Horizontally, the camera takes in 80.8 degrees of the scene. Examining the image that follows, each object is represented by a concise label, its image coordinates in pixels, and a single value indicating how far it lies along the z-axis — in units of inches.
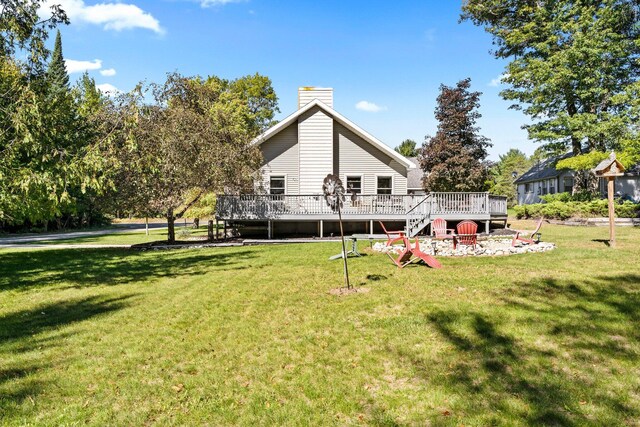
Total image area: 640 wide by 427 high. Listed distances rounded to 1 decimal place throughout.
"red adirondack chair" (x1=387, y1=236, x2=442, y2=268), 405.4
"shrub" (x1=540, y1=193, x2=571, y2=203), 1167.0
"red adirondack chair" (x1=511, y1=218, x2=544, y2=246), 530.3
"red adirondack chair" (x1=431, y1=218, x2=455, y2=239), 579.6
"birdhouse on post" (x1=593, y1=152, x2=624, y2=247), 489.4
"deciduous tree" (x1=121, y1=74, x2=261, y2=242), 655.8
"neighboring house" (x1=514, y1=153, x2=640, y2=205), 1290.6
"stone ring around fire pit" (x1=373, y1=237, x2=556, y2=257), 491.2
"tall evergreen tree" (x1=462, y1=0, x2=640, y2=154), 1019.3
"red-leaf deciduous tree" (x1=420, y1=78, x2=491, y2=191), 1140.5
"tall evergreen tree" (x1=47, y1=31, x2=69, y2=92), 1830.7
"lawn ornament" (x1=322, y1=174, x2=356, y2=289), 323.7
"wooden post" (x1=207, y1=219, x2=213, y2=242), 815.3
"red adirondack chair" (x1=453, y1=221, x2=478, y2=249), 496.4
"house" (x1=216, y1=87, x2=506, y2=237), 748.6
